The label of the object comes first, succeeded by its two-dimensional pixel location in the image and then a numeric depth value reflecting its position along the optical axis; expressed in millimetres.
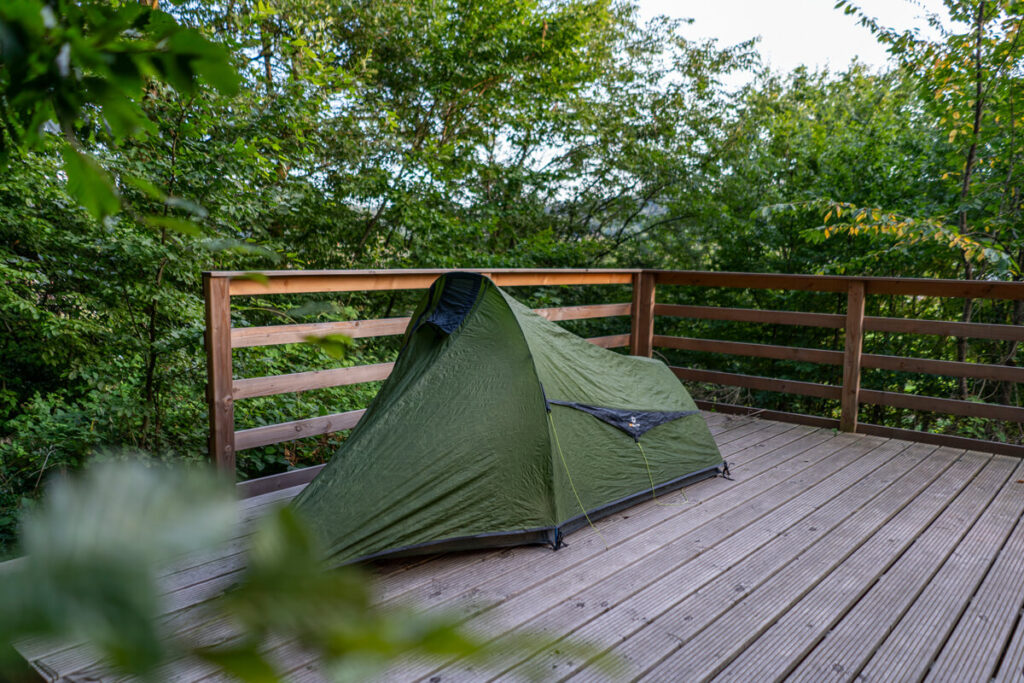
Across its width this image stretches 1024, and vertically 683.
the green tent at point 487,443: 2225
